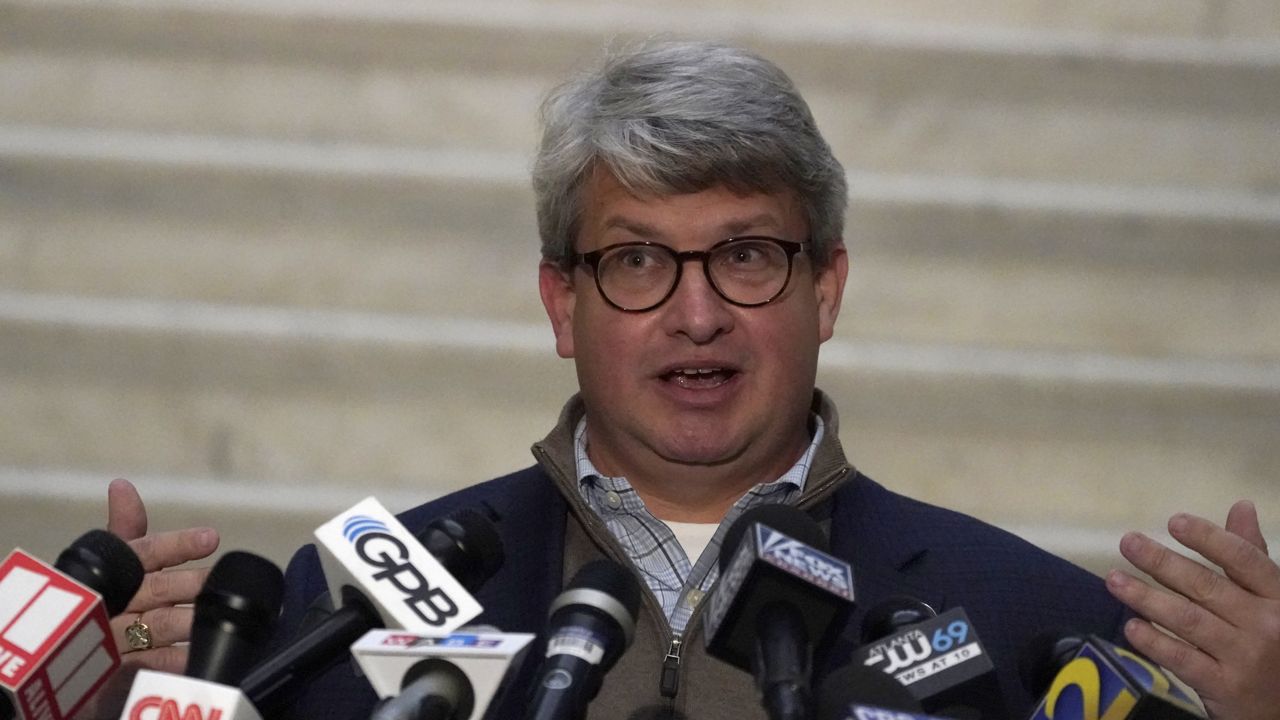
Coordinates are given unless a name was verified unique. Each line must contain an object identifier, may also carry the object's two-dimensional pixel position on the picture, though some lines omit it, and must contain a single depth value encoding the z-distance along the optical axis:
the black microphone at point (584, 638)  6.86
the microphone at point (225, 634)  6.87
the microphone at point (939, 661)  6.90
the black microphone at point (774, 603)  6.87
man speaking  7.22
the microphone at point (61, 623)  6.91
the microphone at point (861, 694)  6.83
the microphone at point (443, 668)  6.85
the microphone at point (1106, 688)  6.85
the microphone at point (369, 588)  6.90
